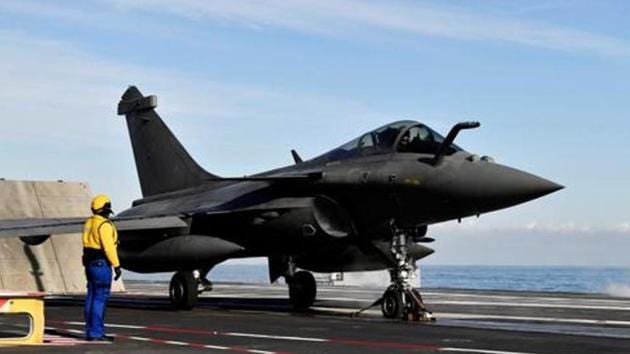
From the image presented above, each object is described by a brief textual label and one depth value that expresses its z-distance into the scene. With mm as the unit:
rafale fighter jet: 16891
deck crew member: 12594
